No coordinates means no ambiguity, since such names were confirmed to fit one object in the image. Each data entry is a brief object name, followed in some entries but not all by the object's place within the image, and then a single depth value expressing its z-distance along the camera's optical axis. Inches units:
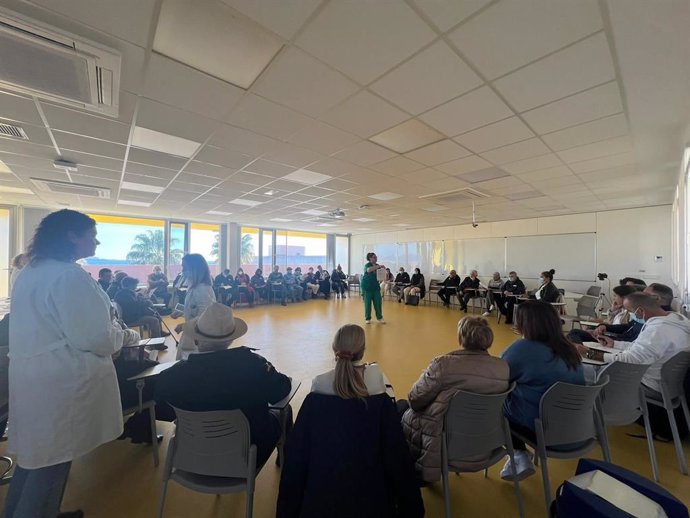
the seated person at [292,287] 410.3
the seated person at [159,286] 310.3
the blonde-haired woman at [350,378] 52.0
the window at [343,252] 611.5
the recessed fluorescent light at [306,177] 185.8
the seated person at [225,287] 341.4
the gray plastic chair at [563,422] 65.4
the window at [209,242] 430.7
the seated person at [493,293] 323.3
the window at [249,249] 471.8
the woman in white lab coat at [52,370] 51.3
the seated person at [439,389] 63.1
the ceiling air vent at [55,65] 70.6
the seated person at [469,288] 358.3
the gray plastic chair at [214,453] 55.4
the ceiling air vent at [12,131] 125.1
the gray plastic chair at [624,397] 77.0
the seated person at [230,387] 57.4
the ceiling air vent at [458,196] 227.5
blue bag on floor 37.2
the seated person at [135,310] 175.9
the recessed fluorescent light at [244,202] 274.2
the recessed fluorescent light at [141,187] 218.5
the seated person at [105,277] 215.7
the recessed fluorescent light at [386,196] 241.7
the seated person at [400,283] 439.8
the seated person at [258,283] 390.0
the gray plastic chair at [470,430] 61.5
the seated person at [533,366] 71.4
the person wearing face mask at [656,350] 88.7
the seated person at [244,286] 366.9
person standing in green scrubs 261.4
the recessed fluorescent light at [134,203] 281.6
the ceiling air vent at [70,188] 212.5
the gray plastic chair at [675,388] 82.7
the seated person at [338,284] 474.0
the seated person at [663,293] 130.9
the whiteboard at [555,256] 317.4
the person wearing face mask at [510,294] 293.1
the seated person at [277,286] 394.0
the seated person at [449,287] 389.1
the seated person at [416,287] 416.5
